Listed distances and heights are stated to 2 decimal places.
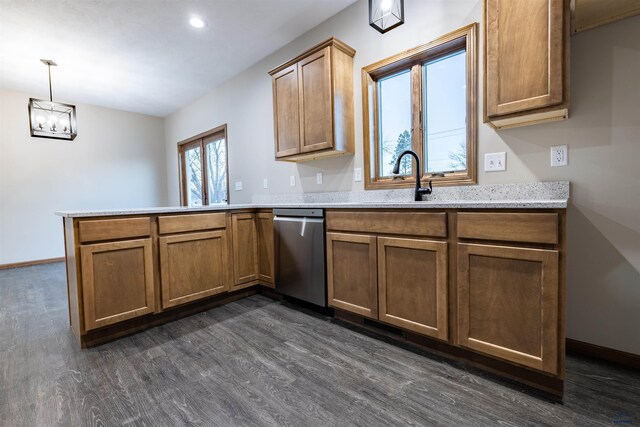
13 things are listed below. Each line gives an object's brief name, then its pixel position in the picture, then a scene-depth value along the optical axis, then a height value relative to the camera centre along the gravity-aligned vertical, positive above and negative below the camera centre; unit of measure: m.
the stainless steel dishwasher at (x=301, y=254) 2.27 -0.42
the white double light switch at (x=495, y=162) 1.84 +0.24
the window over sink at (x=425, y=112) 1.98 +0.69
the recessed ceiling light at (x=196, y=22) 2.71 +1.74
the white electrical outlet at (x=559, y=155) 1.65 +0.24
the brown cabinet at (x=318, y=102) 2.43 +0.89
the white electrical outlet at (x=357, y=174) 2.60 +0.25
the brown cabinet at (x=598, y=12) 1.40 +0.92
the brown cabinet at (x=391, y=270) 1.64 -0.44
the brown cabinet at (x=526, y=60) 1.41 +0.71
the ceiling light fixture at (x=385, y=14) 1.64 +1.07
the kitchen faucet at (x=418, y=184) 2.01 +0.11
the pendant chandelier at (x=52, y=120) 2.92 +0.94
